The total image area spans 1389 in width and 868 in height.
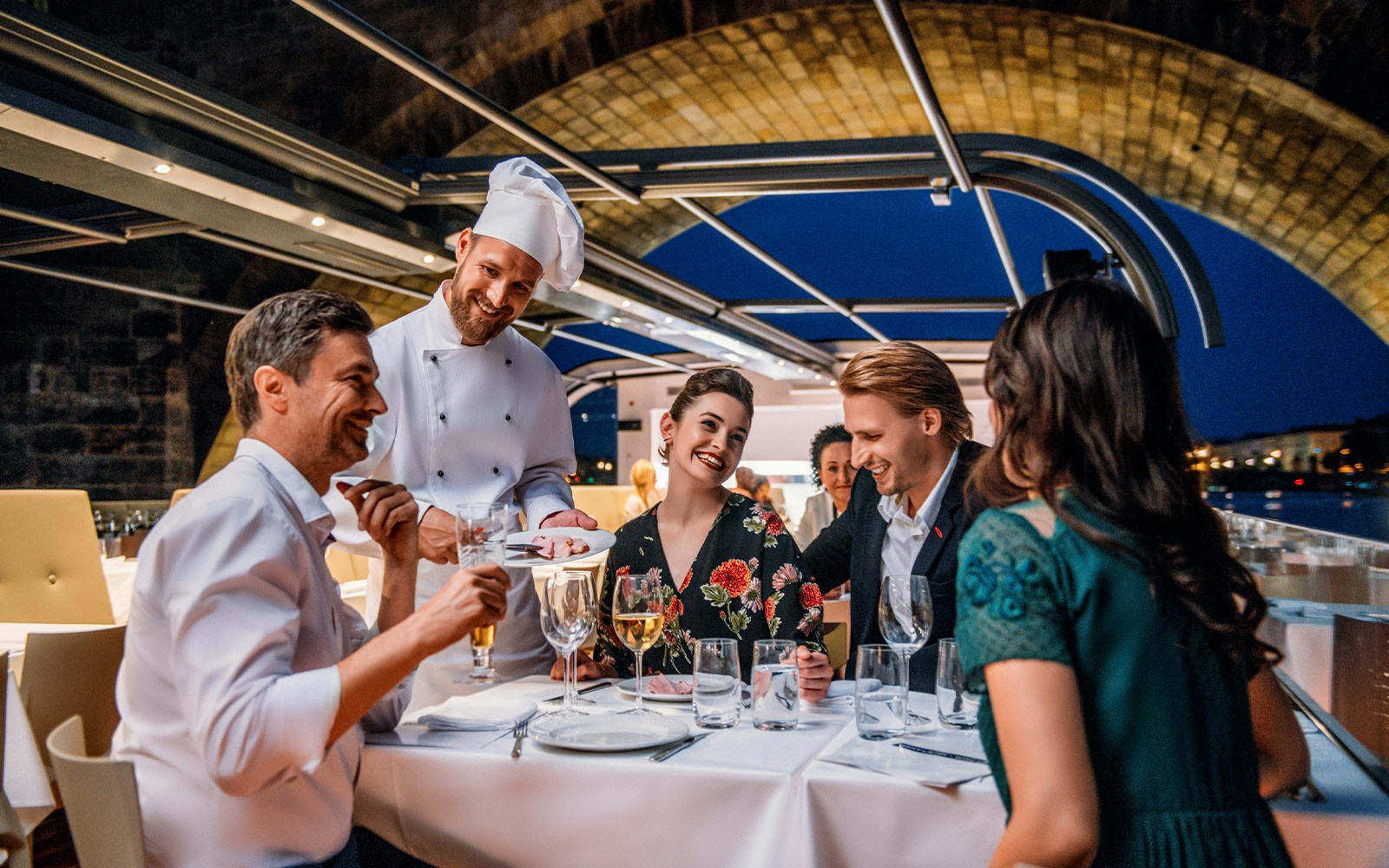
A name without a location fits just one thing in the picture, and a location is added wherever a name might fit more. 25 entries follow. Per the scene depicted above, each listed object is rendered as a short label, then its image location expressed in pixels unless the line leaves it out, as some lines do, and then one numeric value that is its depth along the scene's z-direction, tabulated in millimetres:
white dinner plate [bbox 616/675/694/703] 2109
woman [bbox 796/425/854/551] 5238
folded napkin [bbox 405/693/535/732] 1921
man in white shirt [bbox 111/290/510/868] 1307
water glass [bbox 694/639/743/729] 1901
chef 2588
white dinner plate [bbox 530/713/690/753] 1736
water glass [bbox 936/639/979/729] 1880
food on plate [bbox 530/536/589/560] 1939
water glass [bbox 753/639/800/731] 1894
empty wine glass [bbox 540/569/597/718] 1932
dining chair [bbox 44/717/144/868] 1330
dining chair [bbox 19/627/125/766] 2982
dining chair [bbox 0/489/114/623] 4633
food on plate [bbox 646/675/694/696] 2152
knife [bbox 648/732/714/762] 1699
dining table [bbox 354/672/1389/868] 1538
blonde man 2477
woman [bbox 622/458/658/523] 8676
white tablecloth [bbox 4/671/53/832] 2512
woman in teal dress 1110
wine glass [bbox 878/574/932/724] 1855
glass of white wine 1988
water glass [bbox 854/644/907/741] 1792
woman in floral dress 2541
